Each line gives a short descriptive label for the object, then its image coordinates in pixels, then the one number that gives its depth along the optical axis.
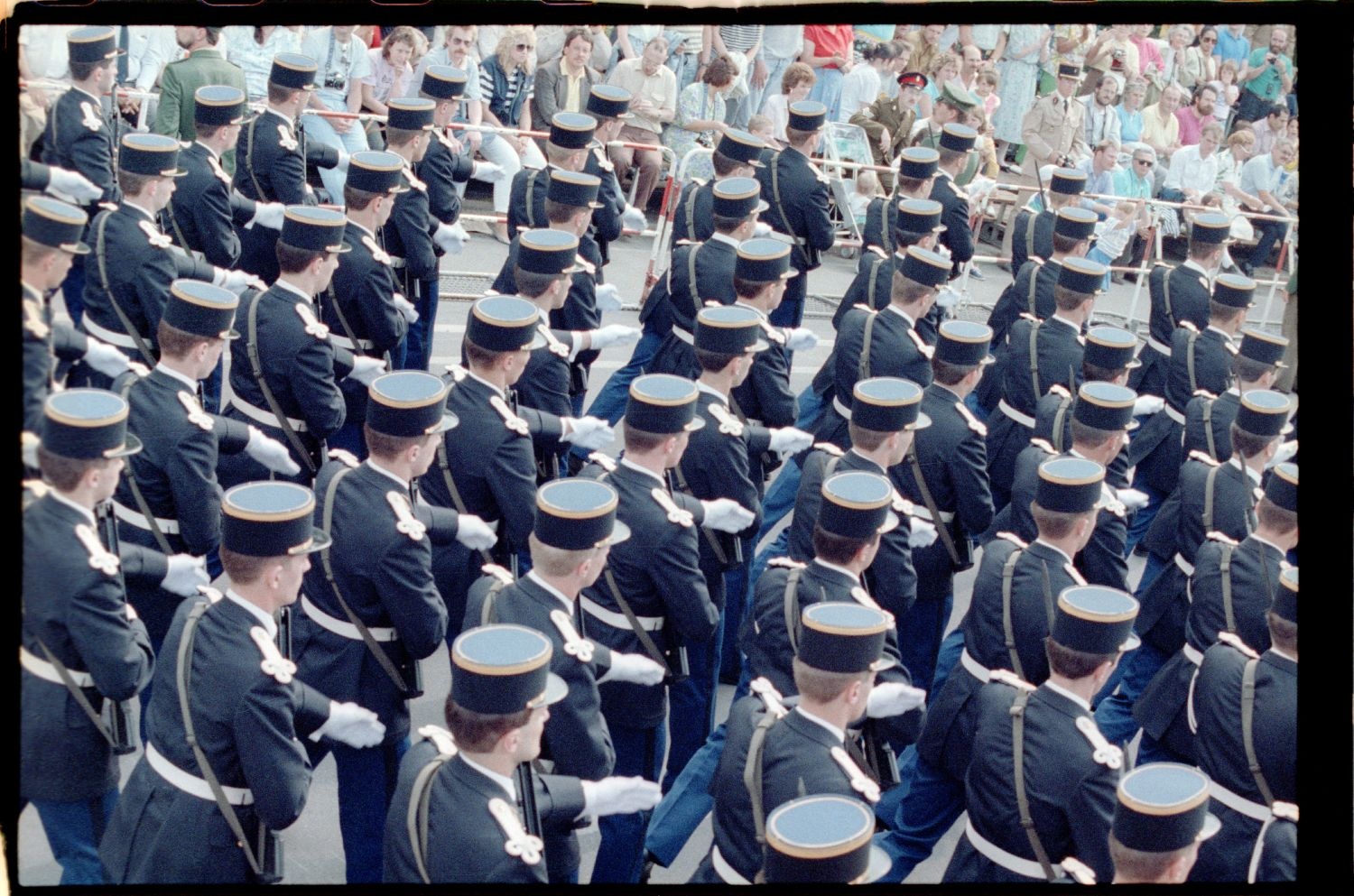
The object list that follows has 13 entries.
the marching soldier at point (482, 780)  4.16
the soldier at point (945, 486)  6.86
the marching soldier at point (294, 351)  6.73
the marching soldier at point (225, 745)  4.58
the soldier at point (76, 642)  4.53
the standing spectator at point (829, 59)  10.98
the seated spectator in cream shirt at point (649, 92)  10.64
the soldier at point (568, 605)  5.02
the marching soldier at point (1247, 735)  5.20
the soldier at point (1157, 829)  4.43
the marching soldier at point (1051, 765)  4.81
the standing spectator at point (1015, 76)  12.41
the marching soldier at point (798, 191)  9.34
